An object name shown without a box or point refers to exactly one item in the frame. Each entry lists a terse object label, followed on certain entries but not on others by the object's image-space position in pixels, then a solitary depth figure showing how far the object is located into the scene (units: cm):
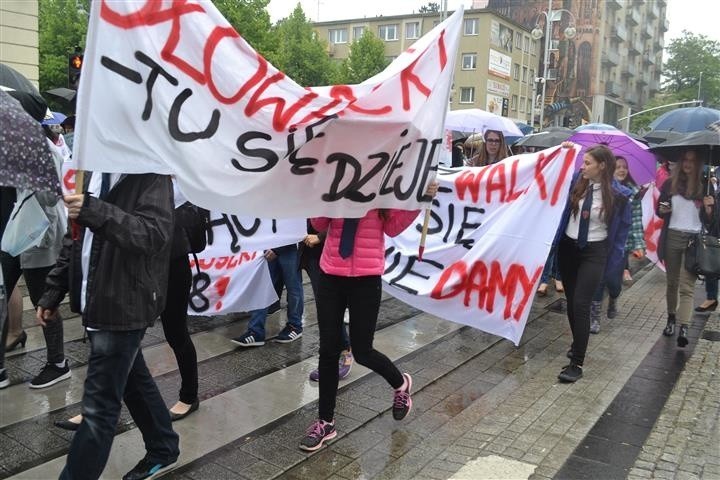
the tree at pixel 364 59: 4441
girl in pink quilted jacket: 359
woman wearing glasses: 690
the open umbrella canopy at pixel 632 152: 746
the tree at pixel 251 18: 2834
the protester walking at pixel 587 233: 509
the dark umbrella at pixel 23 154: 245
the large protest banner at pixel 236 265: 541
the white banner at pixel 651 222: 852
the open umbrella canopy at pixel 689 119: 977
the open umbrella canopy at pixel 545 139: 829
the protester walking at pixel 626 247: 667
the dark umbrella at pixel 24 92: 344
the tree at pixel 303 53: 4459
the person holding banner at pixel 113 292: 273
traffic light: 1002
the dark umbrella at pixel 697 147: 583
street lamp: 3146
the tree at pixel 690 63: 7006
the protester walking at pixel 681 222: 615
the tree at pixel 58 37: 2945
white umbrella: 1057
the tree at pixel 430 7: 6501
